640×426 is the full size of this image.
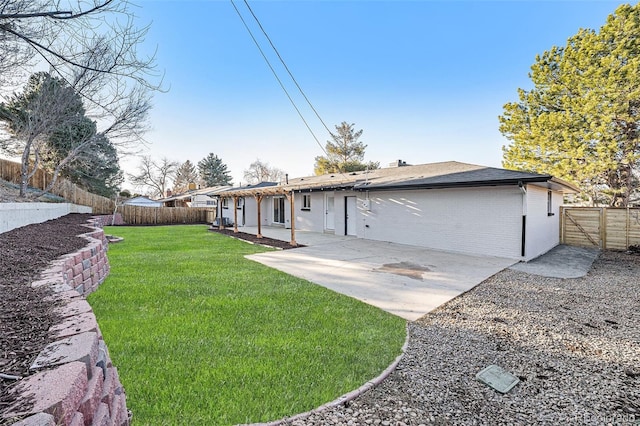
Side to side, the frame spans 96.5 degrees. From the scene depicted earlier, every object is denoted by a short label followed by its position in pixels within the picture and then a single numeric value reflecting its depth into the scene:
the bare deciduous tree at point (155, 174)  38.41
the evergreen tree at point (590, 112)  12.25
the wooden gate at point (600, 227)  10.17
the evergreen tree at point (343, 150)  32.78
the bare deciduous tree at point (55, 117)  8.89
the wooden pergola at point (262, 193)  11.09
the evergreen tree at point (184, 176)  41.92
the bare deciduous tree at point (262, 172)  42.14
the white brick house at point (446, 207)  8.38
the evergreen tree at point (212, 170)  42.91
